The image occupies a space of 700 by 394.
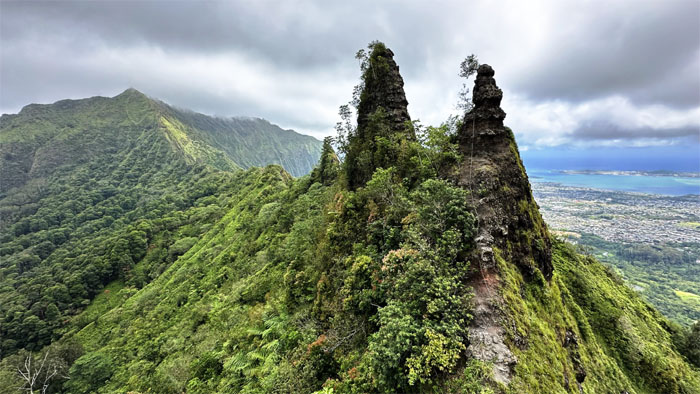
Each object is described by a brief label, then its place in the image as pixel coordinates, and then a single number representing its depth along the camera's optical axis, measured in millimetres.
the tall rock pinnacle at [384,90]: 24656
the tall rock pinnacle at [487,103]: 16750
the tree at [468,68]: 18453
